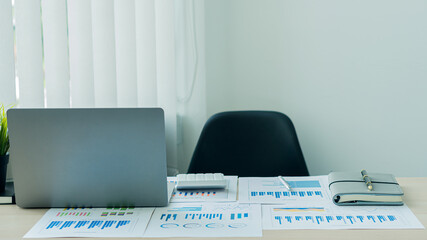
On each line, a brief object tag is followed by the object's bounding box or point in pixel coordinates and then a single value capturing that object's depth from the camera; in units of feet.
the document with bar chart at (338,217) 3.90
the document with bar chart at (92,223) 3.90
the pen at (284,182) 4.84
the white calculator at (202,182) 4.82
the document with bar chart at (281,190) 4.54
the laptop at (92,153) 4.15
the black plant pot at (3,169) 4.81
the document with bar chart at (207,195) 4.60
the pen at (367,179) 4.38
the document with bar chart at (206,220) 3.84
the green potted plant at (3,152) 4.82
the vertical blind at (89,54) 6.69
